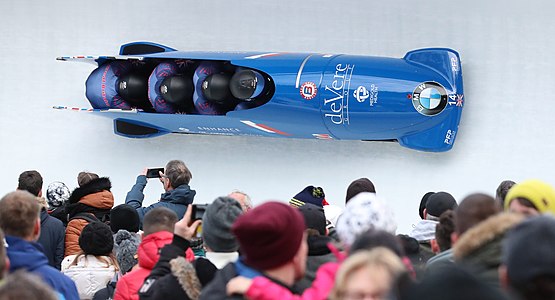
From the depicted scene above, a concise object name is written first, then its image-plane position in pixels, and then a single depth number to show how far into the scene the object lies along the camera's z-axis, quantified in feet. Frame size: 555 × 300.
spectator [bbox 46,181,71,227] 42.11
